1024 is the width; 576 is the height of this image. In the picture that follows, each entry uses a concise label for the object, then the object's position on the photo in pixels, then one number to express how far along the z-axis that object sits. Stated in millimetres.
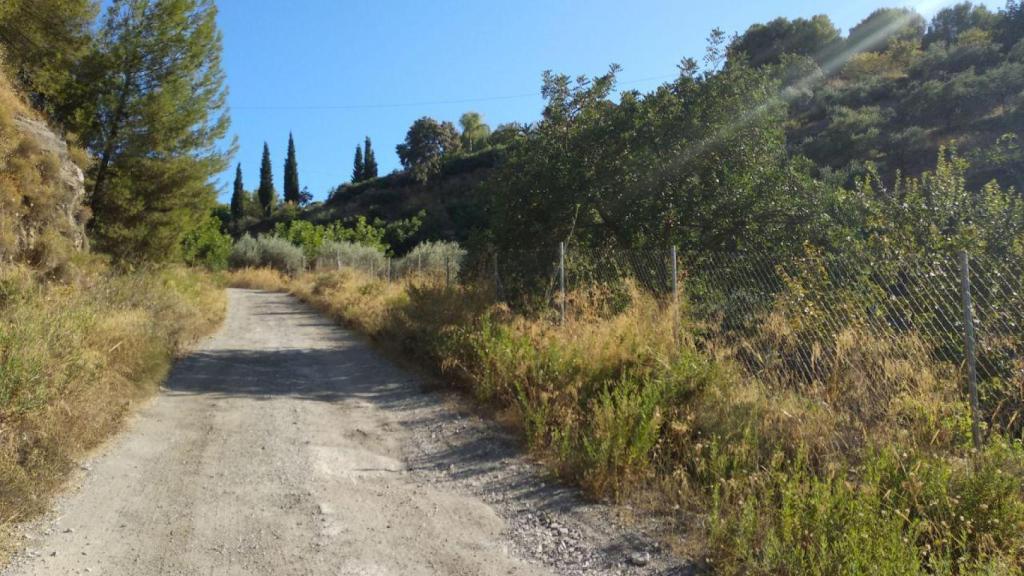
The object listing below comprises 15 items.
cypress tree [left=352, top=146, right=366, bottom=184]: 77500
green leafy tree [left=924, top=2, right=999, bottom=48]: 39741
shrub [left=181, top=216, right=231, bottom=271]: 35594
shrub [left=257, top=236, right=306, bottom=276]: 39812
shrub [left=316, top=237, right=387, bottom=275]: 29781
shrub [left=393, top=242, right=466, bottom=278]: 20625
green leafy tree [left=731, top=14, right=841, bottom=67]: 44016
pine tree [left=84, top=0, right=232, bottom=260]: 13188
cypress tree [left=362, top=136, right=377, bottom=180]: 76750
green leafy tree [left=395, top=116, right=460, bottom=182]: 71869
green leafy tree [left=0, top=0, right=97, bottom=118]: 11703
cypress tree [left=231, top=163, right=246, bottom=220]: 69500
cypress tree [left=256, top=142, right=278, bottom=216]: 70875
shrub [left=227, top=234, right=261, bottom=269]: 43281
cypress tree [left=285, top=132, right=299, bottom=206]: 72250
